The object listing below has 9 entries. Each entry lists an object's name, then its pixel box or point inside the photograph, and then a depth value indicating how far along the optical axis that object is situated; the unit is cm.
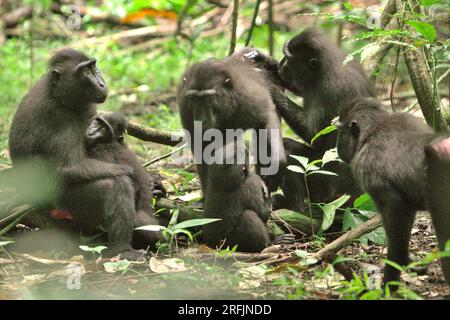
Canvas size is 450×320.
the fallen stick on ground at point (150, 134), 763
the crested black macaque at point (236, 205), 633
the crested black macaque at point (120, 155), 661
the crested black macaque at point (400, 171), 470
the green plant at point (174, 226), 572
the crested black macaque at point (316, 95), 711
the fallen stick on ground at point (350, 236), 579
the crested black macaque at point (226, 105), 635
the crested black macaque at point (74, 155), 635
